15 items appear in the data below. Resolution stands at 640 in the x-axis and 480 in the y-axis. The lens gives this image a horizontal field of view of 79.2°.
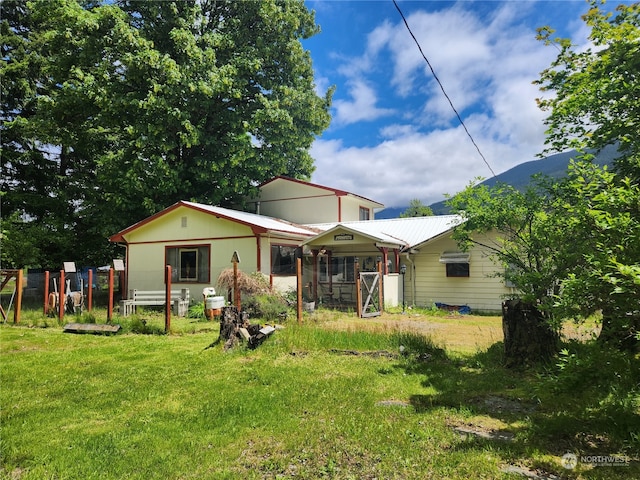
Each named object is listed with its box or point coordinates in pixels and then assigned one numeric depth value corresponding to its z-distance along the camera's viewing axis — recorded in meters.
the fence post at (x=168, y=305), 9.73
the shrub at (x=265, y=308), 11.10
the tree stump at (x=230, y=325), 7.67
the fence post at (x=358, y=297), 12.16
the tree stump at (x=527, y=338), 5.93
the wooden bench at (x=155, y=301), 13.49
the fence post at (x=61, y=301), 11.37
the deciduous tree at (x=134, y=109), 18.14
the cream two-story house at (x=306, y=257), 14.96
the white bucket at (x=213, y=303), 11.94
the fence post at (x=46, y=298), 12.27
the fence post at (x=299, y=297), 9.92
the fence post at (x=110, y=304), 10.55
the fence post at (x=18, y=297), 11.50
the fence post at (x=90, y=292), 11.84
